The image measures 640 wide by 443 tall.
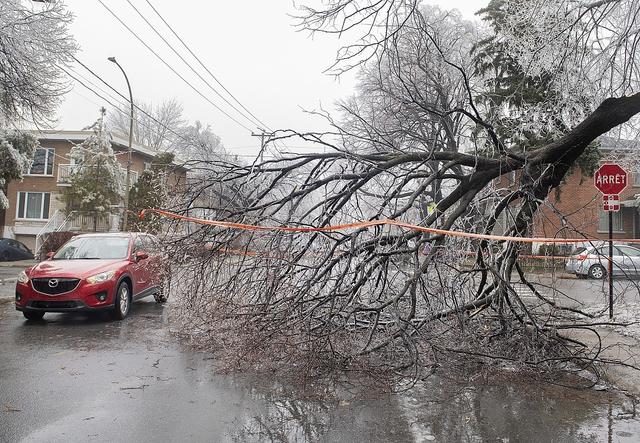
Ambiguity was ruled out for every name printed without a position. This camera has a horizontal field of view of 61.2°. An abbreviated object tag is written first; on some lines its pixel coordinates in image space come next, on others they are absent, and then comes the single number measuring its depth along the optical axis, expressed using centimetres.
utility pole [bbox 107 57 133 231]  2300
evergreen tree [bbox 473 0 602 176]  1077
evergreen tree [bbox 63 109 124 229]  2503
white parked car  1615
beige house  3234
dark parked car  2438
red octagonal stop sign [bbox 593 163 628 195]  1009
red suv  859
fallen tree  570
